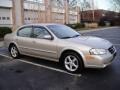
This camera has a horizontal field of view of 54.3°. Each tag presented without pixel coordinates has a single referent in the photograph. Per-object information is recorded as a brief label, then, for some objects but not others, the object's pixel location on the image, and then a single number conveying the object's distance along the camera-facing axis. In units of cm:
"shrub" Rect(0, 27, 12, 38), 973
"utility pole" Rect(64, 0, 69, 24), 2139
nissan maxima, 327
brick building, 2966
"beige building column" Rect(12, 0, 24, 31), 1457
